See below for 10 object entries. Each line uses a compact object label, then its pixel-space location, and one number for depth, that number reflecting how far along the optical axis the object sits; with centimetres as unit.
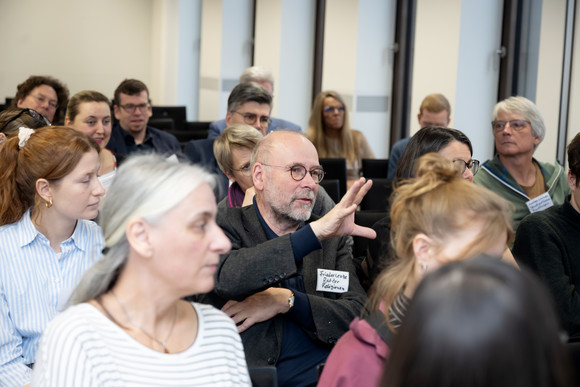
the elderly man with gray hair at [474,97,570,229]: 397
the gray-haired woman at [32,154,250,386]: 146
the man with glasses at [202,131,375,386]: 216
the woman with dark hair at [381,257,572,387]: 77
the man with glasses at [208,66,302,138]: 466
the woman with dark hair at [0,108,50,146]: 345
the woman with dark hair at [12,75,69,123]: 569
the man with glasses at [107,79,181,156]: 570
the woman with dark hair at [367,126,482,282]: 271
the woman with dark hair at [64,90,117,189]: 479
